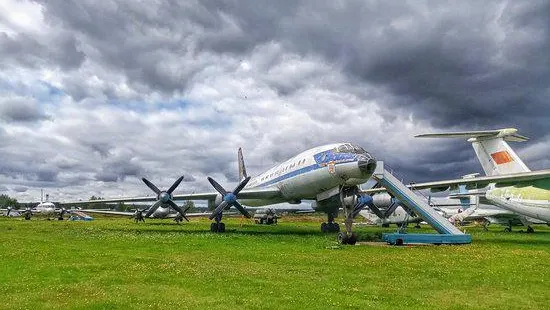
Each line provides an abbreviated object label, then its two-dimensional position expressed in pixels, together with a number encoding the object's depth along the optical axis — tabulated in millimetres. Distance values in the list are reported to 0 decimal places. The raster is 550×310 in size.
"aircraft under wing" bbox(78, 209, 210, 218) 75819
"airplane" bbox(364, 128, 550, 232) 32156
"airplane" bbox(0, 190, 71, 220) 80875
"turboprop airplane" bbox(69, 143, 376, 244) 24078
